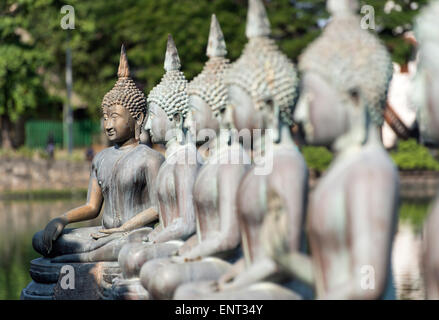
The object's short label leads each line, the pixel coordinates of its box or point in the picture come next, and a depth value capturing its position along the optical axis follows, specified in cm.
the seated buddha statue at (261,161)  499
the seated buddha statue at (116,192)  820
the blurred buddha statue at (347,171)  433
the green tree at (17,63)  3338
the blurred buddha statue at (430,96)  401
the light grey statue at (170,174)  667
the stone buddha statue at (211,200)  580
